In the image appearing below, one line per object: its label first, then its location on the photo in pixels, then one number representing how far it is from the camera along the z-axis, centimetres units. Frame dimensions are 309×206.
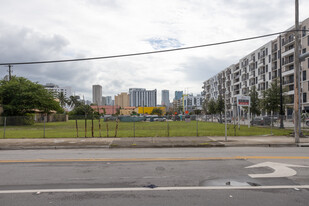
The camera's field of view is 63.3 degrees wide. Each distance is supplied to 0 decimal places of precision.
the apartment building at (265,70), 5553
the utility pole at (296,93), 1510
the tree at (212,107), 6164
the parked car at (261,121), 3025
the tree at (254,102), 3769
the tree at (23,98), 4248
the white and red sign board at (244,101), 2614
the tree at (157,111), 13912
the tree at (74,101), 12681
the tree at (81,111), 10175
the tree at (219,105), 5573
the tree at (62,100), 11309
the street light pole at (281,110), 2637
